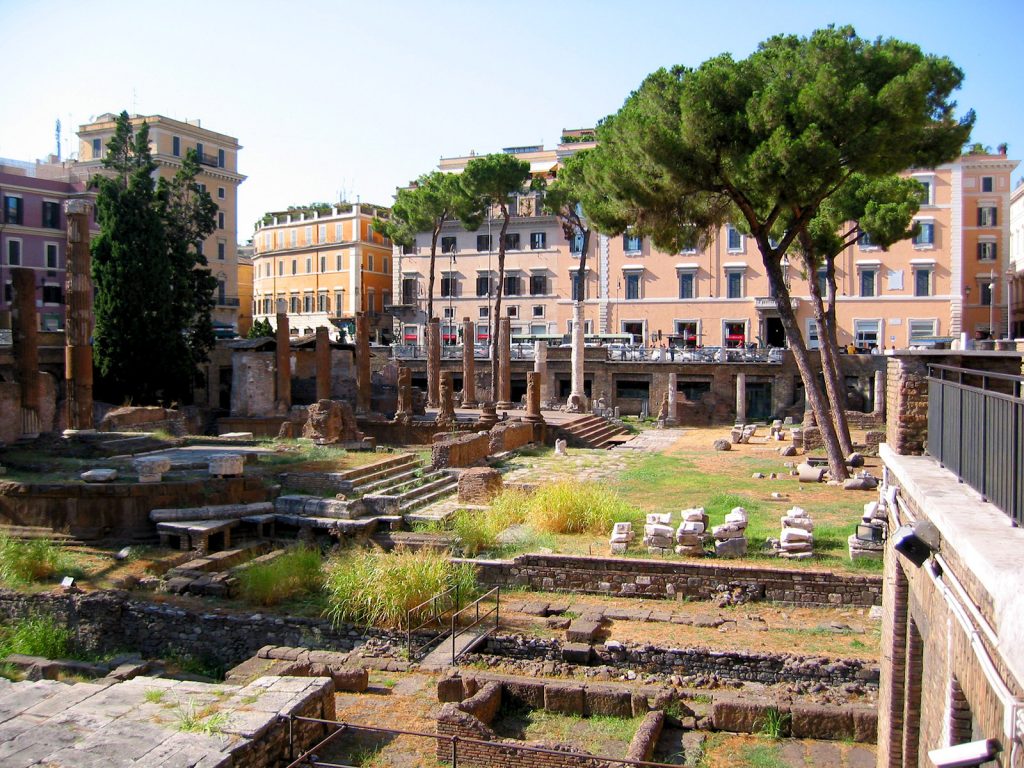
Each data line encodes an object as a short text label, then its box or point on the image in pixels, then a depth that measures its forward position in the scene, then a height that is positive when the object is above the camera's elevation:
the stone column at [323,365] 35.84 -0.08
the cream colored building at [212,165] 50.03 +11.44
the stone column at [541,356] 39.49 +0.28
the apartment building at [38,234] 42.66 +6.30
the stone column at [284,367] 36.44 -0.15
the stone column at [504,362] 37.69 +0.02
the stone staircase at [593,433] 32.62 -2.72
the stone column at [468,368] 39.44 -0.24
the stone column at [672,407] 40.38 -2.07
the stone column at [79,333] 24.66 +0.86
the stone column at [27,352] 23.95 +0.34
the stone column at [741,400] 40.69 -1.75
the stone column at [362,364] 36.12 -0.04
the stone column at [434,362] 38.41 +0.03
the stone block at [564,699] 10.21 -3.84
